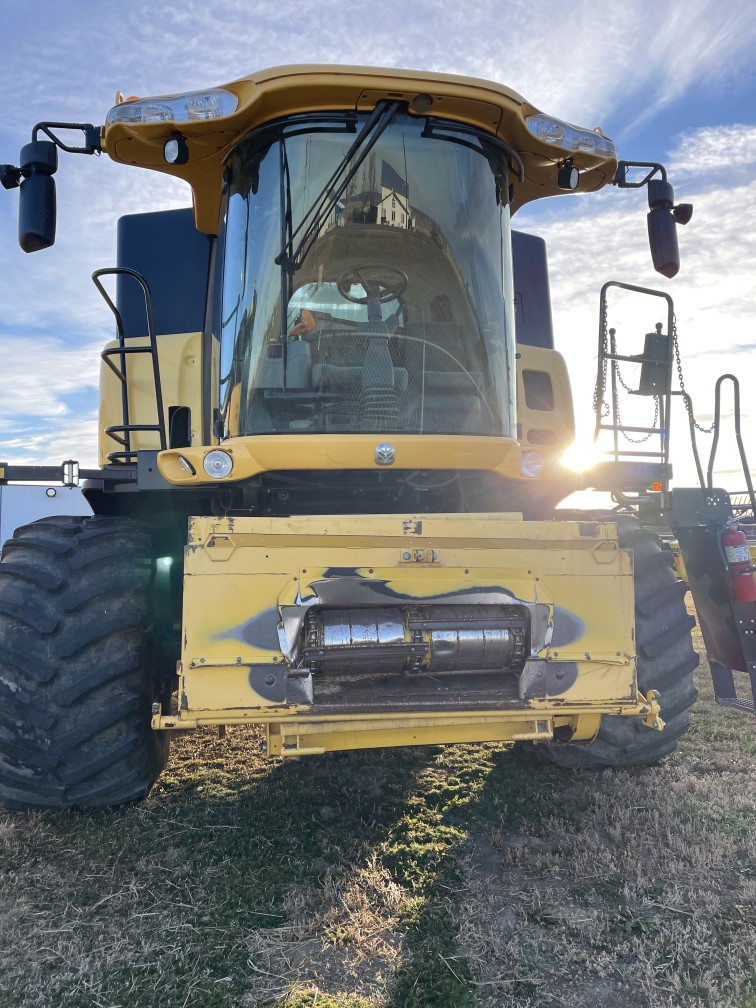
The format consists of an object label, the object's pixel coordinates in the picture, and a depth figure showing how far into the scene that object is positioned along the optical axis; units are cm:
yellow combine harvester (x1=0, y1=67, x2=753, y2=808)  270
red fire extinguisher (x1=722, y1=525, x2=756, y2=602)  401
